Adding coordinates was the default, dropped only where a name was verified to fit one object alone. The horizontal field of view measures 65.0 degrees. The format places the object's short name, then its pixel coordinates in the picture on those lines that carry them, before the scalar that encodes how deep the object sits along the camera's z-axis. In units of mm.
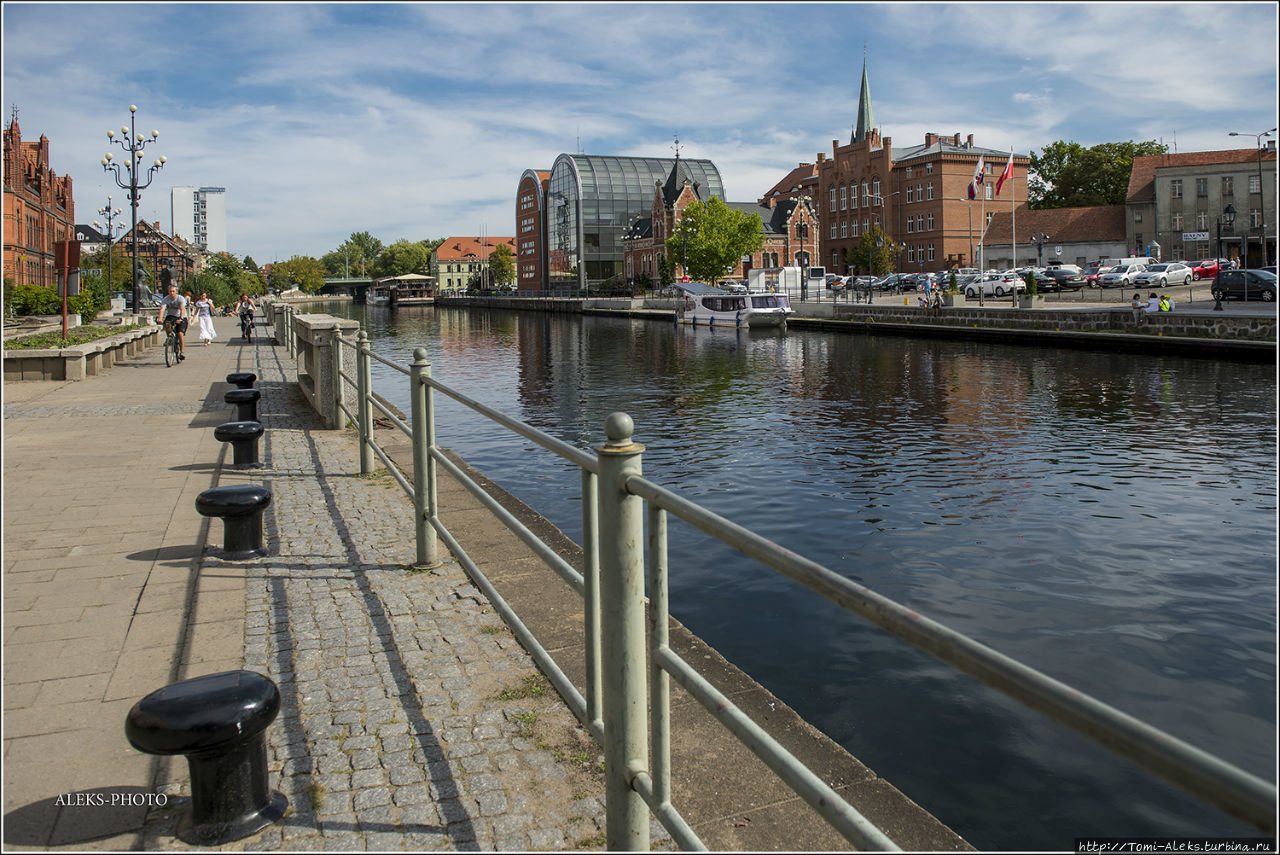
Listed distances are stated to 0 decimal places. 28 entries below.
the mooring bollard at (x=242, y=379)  13867
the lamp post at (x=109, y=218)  50781
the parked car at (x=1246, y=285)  40562
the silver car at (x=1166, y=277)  56969
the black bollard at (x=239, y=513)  6824
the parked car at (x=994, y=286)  57388
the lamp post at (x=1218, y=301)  38062
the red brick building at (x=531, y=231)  133625
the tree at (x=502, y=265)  160125
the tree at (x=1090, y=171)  100500
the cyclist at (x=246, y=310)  39406
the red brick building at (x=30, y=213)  62938
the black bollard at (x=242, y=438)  10188
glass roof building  118188
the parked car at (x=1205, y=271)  61500
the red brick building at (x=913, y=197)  98250
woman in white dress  32469
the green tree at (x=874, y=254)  94625
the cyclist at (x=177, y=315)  24625
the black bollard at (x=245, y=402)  12430
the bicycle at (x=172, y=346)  24512
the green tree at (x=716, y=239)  85312
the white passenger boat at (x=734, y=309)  53562
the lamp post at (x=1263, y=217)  77812
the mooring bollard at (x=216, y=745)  3314
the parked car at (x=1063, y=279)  62044
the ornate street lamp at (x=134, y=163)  37656
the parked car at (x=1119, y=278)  59062
